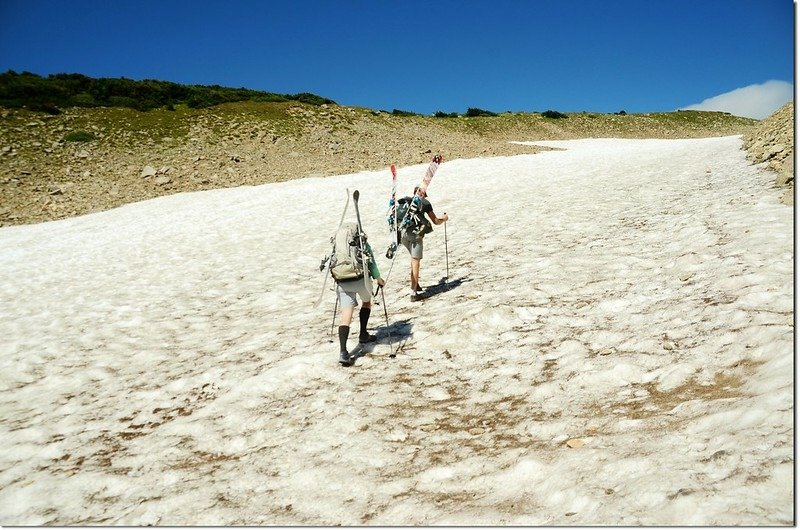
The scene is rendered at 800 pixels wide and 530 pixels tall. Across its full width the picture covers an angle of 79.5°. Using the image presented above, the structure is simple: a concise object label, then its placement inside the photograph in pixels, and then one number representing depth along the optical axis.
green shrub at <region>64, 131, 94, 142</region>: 39.42
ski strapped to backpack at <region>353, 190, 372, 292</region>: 8.08
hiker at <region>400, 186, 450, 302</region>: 10.82
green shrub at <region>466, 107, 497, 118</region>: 69.21
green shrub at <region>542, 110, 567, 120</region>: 68.62
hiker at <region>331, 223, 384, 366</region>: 7.97
